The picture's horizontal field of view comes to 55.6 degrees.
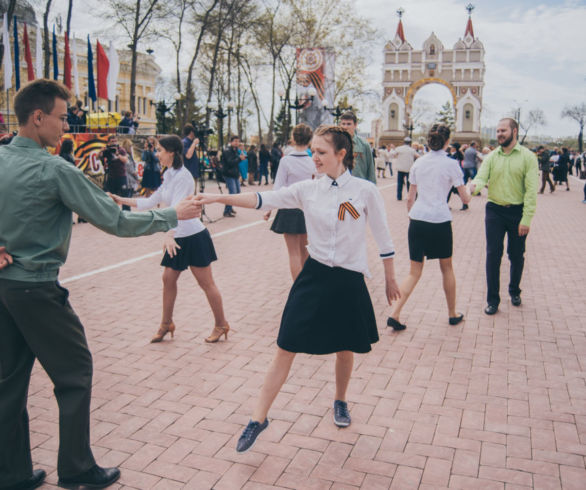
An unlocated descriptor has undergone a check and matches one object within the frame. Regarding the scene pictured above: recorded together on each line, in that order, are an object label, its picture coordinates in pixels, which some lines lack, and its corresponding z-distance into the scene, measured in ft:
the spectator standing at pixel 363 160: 22.63
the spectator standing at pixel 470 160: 64.13
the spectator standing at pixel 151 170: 46.01
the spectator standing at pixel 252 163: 82.48
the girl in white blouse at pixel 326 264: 10.43
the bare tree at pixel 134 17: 86.99
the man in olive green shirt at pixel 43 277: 8.27
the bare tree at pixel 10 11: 71.77
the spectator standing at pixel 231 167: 43.70
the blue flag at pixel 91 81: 75.36
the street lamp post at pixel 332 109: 93.99
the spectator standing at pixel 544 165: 69.36
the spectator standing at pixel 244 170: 81.51
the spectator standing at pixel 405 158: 55.21
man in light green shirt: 18.95
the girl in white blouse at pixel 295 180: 20.22
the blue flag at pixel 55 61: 79.62
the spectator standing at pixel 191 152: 34.86
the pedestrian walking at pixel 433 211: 17.47
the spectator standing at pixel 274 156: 81.97
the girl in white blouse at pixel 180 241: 15.64
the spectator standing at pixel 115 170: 40.11
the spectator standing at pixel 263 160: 82.39
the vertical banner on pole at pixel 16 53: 71.92
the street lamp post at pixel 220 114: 79.82
